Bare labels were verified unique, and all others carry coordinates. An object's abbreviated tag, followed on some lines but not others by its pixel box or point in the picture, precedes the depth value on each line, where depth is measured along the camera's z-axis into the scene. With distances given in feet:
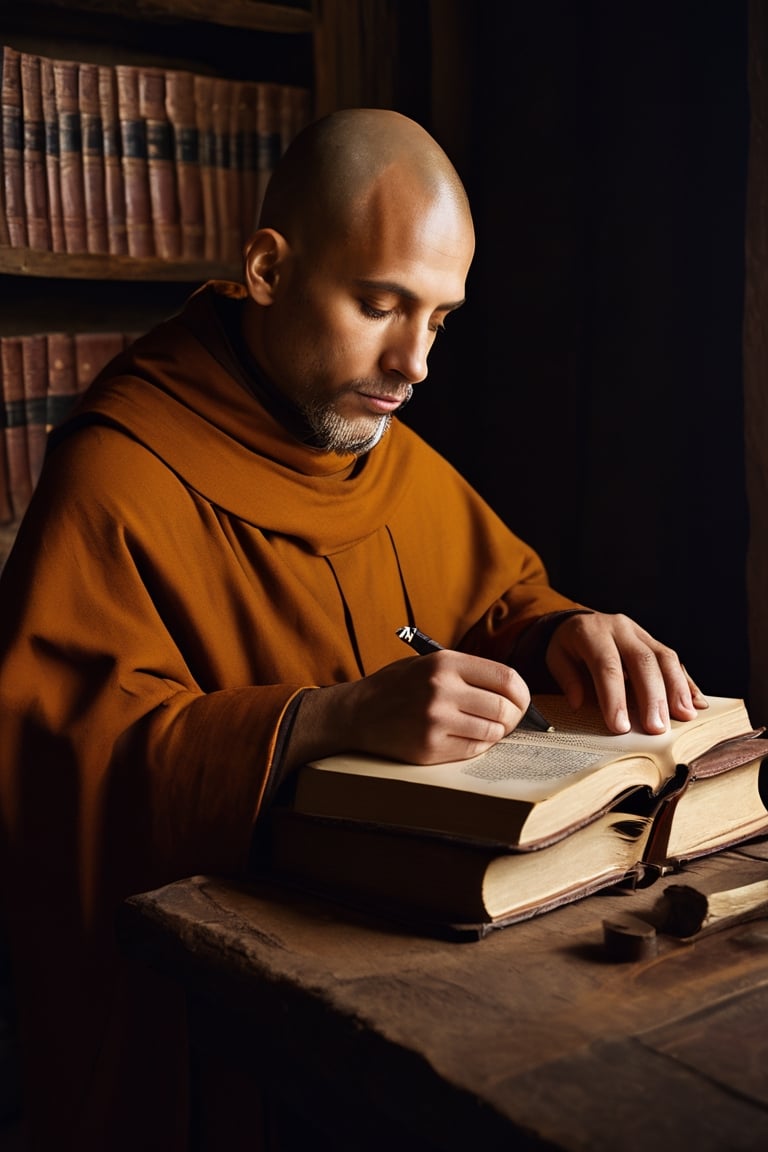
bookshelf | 9.02
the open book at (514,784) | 3.64
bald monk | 4.35
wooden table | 2.77
